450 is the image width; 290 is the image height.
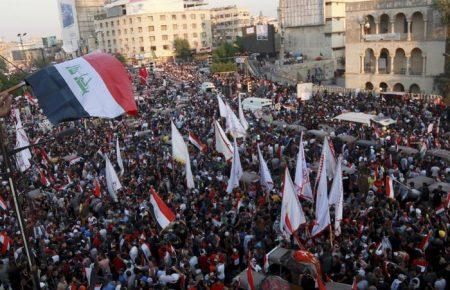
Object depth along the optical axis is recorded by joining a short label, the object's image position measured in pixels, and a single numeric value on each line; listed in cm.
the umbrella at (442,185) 1249
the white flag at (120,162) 1735
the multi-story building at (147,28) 8975
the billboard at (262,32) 5981
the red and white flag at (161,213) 1120
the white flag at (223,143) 1600
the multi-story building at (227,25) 10312
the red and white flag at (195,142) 1806
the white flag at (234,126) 1882
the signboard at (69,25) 10469
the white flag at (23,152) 1828
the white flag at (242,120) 2010
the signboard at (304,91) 3189
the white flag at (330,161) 1354
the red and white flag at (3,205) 1509
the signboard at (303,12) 5328
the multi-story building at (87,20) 10431
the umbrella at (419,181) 1323
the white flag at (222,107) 2069
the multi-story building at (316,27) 5278
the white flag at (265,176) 1315
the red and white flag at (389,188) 1229
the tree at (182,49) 8162
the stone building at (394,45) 3469
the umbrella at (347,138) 1862
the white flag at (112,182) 1480
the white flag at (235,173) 1359
